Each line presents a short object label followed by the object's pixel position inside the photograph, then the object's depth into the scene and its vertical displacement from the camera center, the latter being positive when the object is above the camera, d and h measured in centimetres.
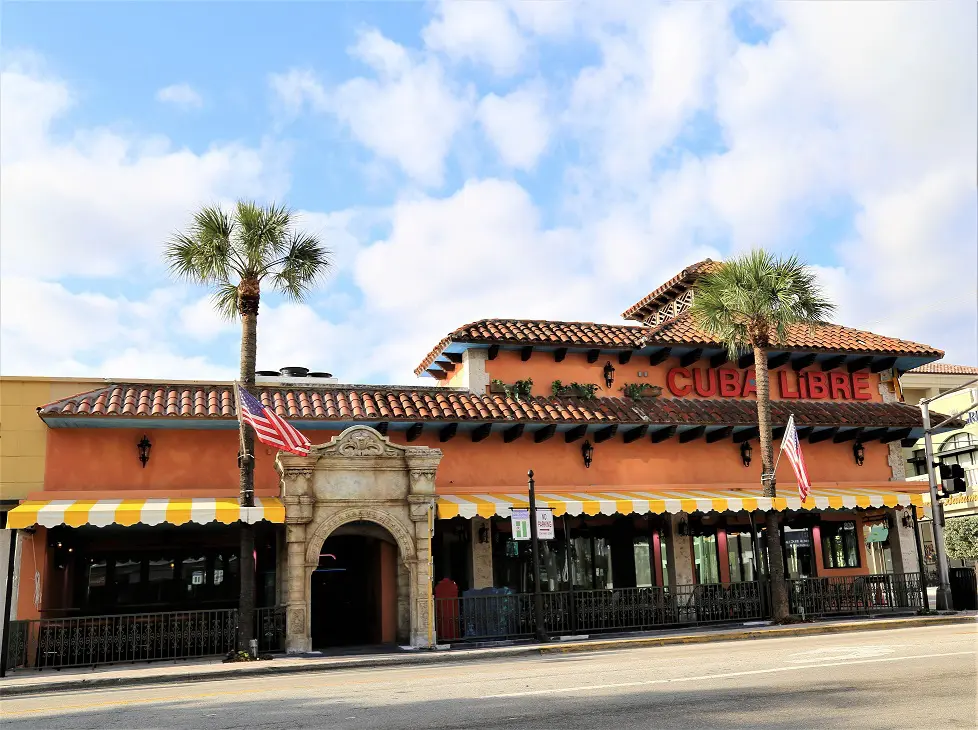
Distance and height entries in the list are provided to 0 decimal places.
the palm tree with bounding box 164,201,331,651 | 1788 +628
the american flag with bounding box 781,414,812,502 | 1967 +187
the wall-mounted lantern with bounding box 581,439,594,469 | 2223 +240
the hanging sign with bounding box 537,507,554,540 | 1833 +50
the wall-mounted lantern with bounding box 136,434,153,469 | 1902 +250
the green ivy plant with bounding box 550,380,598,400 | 2259 +405
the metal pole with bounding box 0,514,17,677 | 1520 -69
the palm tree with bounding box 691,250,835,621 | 2094 +557
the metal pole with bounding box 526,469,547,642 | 1825 -79
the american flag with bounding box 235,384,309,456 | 1625 +246
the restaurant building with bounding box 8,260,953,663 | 1819 +142
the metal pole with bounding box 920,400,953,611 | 2162 -35
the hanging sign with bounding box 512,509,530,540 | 1820 +54
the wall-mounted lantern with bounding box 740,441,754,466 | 2358 +235
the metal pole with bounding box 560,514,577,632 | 2060 -19
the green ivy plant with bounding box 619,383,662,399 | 2317 +407
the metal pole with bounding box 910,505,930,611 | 2181 -59
